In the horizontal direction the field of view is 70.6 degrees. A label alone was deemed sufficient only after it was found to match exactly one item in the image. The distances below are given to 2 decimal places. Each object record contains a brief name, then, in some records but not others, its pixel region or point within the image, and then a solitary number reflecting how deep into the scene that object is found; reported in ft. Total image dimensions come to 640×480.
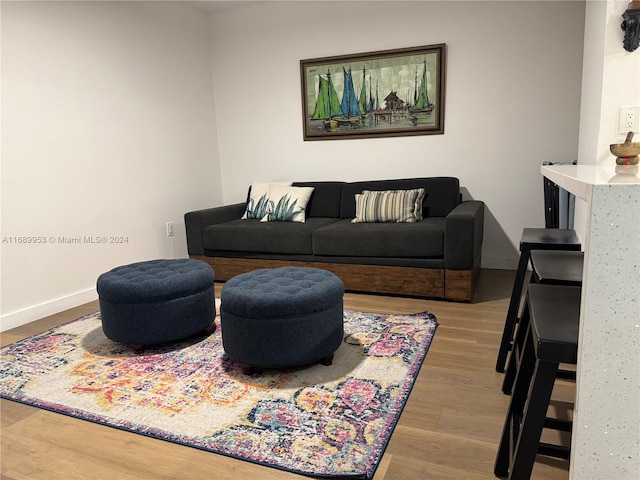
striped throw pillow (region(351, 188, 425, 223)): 11.78
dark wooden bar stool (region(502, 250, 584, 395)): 4.95
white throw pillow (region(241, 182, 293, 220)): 13.60
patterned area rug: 5.40
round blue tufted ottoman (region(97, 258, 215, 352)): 7.76
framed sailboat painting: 12.84
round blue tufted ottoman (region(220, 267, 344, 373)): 6.68
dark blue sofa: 10.24
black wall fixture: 6.13
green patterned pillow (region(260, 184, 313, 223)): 13.12
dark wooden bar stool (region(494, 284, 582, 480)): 3.35
